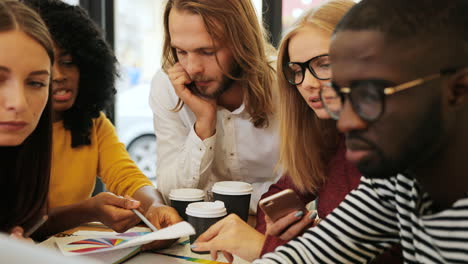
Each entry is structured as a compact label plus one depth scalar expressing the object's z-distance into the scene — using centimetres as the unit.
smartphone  111
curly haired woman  170
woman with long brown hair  114
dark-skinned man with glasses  70
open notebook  108
